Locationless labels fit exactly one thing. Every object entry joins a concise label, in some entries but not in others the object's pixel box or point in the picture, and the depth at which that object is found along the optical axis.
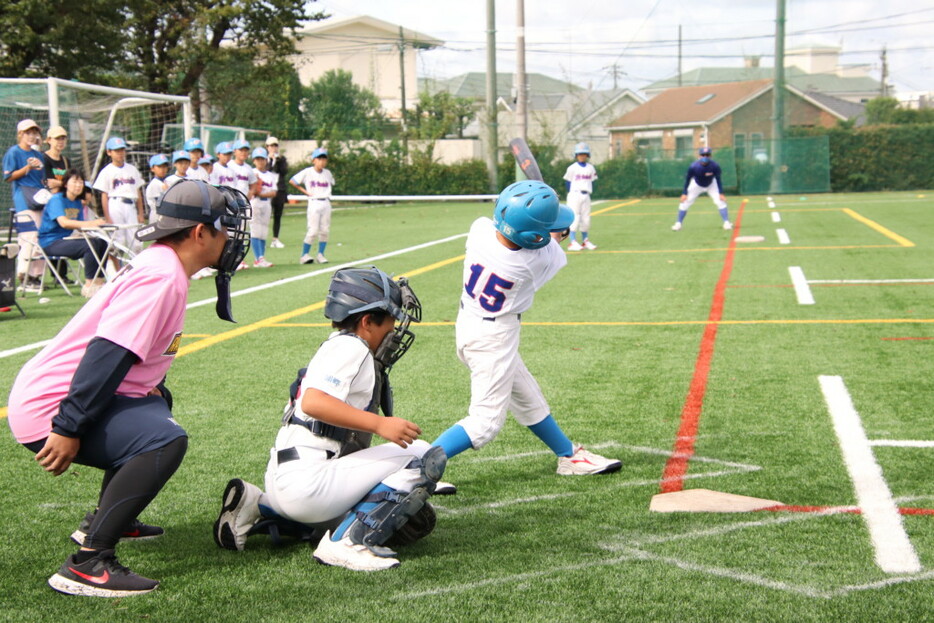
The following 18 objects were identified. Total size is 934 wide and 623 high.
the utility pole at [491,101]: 34.84
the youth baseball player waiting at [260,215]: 15.59
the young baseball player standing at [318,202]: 15.97
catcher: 3.69
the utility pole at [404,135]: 40.24
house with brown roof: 56.91
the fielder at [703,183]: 21.02
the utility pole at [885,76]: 94.56
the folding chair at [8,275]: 10.39
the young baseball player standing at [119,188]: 13.49
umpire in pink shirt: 3.27
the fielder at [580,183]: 18.11
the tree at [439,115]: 42.62
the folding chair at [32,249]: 12.07
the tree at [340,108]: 42.22
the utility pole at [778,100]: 39.75
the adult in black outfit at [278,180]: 18.02
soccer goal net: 17.09
